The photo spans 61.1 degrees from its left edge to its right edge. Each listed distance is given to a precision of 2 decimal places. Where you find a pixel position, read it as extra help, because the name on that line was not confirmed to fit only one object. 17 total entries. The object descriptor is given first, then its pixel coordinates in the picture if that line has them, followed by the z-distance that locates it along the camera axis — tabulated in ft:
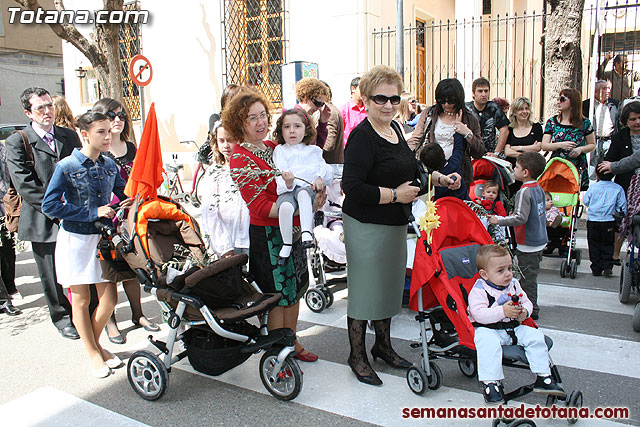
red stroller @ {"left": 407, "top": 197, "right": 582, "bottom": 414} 11.19
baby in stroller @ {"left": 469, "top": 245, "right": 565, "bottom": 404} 10.32
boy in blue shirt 20.56
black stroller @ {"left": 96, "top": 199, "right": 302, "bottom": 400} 11.73
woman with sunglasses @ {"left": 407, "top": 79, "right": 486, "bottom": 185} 15.92
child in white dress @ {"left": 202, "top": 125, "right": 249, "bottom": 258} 16.06
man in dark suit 16.71
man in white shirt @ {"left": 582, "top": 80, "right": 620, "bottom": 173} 27.37
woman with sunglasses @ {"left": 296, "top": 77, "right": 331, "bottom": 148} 20.39
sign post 29.37
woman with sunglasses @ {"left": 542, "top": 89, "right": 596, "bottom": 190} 22.66
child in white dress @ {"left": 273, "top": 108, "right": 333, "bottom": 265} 12.67
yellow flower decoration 12.19
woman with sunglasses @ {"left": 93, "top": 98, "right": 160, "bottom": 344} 16.67
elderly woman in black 11.70
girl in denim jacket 13.66
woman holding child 12.58
